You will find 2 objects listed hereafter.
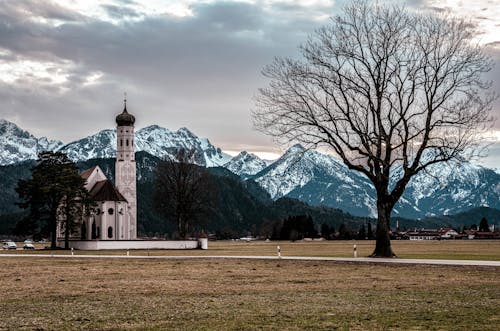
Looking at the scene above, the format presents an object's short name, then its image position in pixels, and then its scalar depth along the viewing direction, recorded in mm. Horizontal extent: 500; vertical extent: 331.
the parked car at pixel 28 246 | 92862
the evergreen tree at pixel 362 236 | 191775
